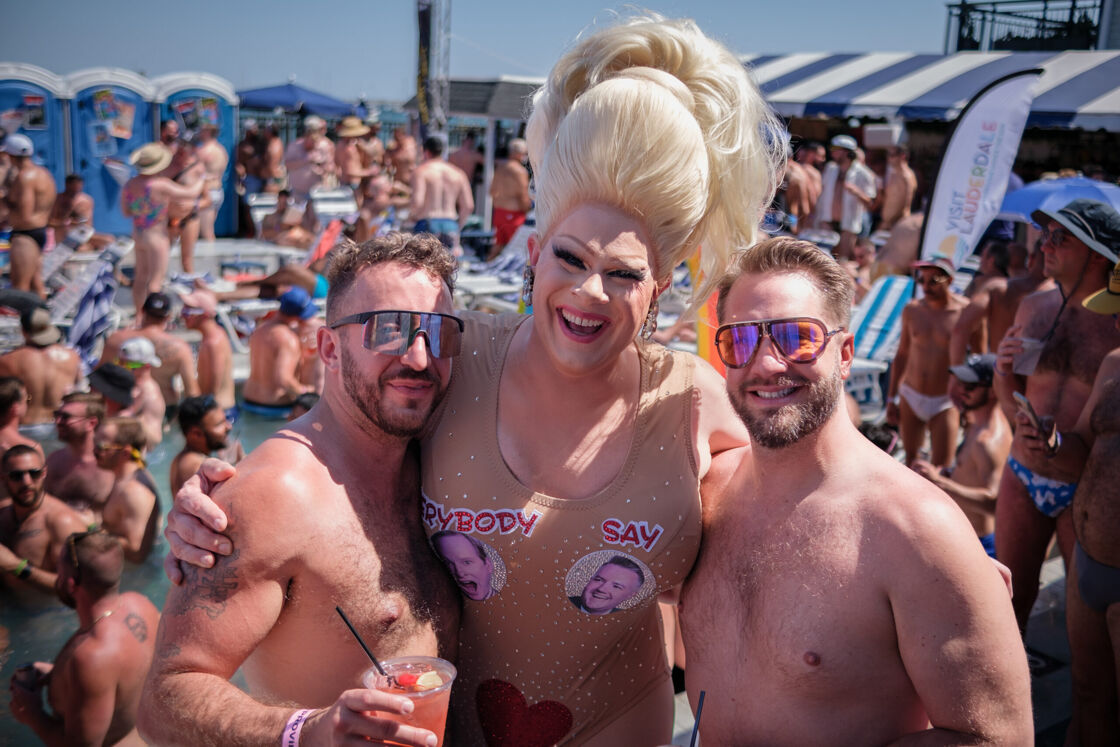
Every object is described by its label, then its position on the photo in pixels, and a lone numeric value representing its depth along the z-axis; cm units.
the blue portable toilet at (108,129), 1427
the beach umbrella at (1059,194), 509
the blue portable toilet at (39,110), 1372
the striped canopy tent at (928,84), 1233
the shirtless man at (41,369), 638
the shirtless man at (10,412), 520
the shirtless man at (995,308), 632
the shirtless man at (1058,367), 412
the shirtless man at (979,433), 508
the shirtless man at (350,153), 1552
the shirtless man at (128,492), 519
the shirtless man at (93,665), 375
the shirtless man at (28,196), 1066
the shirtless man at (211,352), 691
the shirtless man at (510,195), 1413
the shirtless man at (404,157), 1773
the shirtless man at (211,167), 1398
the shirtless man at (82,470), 535
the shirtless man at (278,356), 696
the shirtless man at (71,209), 1202
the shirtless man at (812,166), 1328
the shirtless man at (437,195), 1166
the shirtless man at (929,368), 642
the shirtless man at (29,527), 463
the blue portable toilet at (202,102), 1484
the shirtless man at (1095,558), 328
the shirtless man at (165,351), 670
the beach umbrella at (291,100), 2108
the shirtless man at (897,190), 1313
